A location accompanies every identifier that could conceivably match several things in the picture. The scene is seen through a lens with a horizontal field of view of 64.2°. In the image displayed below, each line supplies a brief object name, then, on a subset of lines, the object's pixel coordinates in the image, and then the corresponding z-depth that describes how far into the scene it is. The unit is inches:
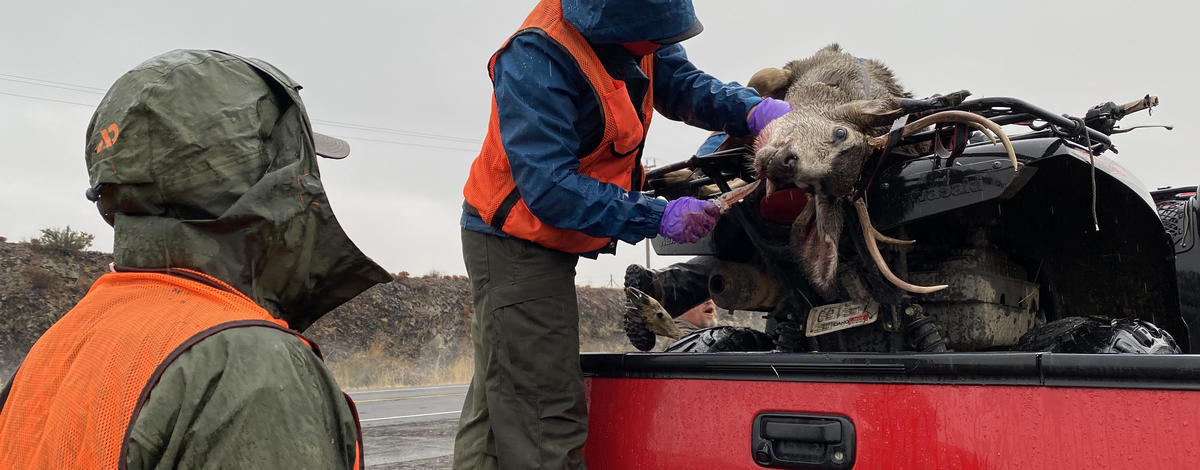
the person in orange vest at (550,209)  97.3
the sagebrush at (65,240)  1001.7
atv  100.5
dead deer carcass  97.5
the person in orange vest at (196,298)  47.9
